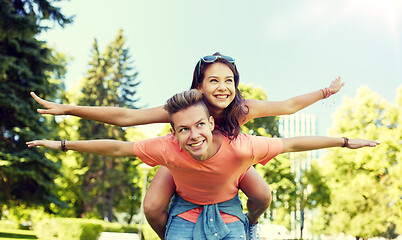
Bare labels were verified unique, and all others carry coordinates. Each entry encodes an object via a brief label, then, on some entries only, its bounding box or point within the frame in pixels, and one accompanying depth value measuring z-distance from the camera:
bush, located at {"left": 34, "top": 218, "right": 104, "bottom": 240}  15.20
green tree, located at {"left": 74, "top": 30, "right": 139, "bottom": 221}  27.70
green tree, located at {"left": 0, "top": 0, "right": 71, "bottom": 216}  14.41
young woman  3.35
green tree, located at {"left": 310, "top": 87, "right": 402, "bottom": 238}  19.44
